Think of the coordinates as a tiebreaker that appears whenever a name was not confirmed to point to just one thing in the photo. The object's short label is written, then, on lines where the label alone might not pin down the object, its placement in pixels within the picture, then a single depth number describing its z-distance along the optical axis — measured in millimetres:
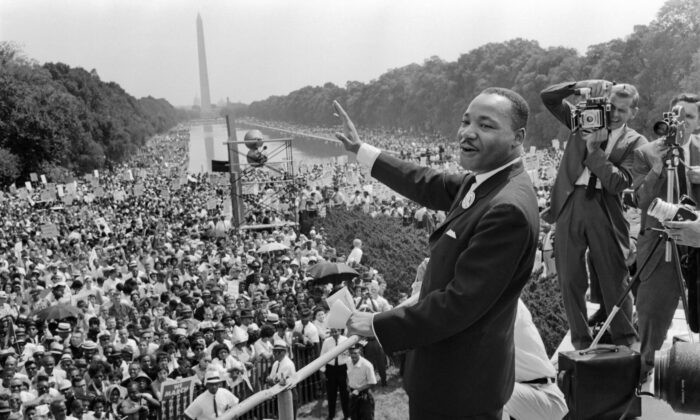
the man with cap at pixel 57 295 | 13148
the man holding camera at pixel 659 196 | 4172
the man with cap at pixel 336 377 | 8797
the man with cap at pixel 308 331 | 10078
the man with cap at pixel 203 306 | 11750
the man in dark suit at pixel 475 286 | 2494
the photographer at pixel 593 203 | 4379
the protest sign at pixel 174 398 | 8234
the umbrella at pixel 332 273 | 13742
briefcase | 2467
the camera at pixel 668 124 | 3984
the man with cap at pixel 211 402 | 7566
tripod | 3842
